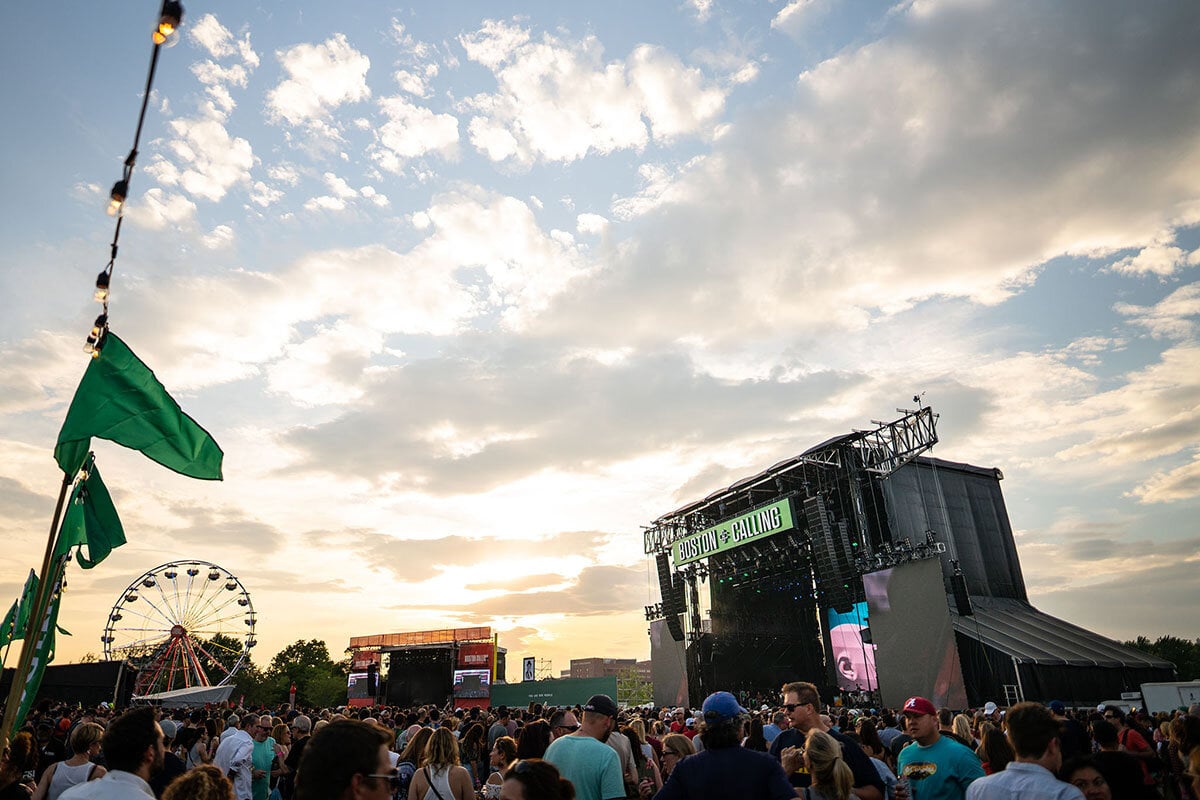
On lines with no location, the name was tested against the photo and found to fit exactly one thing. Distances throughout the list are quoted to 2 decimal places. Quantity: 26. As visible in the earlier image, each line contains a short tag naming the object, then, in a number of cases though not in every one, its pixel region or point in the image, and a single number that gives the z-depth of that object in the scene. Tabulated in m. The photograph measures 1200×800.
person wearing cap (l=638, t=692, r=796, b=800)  3.79
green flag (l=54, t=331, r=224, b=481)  5.79
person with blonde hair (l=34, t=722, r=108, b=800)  5.28
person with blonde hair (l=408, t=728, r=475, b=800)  5.25
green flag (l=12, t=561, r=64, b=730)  5.88
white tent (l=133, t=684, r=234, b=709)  31.59
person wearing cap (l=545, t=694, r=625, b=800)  4.50
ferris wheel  39.66
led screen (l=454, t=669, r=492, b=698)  47.22
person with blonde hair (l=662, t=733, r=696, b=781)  6.63
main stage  26.89
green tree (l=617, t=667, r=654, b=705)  110.50
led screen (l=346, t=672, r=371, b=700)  50.00
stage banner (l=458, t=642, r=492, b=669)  48.09
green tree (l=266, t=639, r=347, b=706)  80.19
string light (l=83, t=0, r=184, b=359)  3.98
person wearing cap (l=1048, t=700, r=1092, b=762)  5.48
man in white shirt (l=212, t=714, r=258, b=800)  7.39
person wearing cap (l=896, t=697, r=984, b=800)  4.90
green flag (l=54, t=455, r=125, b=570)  7.65
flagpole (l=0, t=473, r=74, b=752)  4.34
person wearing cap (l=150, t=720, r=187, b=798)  5.92
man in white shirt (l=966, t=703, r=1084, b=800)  3.46
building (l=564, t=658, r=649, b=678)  196.12
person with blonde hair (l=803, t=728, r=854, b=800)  4.30
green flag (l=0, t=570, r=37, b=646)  9.41
